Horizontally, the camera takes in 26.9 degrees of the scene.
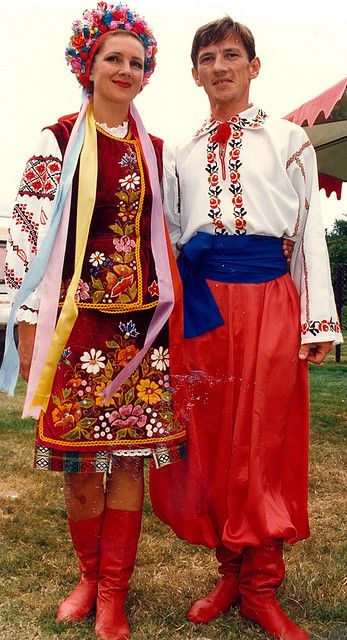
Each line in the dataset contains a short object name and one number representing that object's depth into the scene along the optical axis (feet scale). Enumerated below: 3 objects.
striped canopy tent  12.92
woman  6.62
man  6.84
